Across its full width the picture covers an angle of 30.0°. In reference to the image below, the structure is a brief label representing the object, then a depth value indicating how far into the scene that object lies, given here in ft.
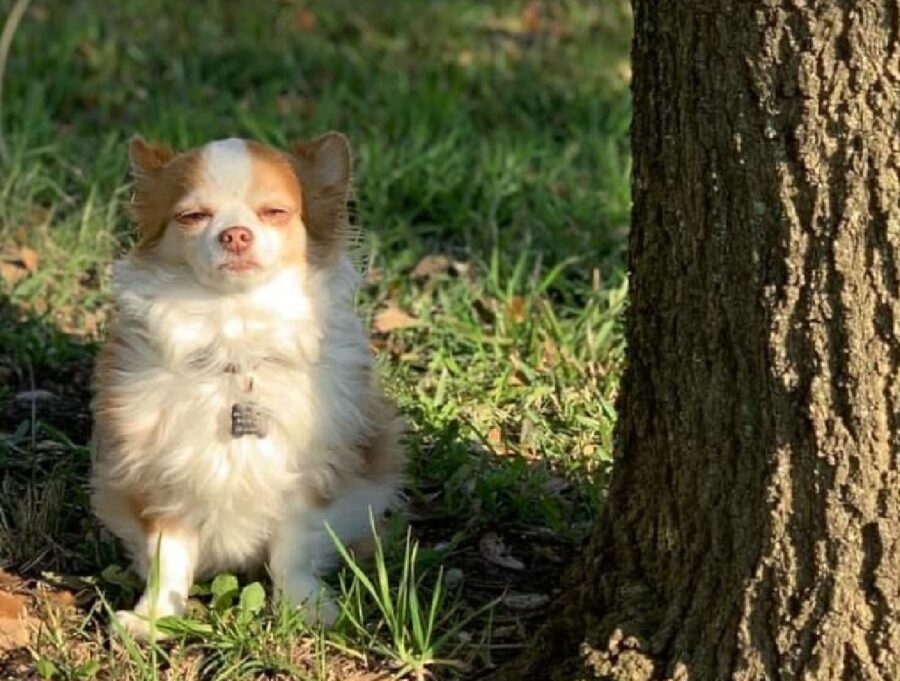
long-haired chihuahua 10.68
